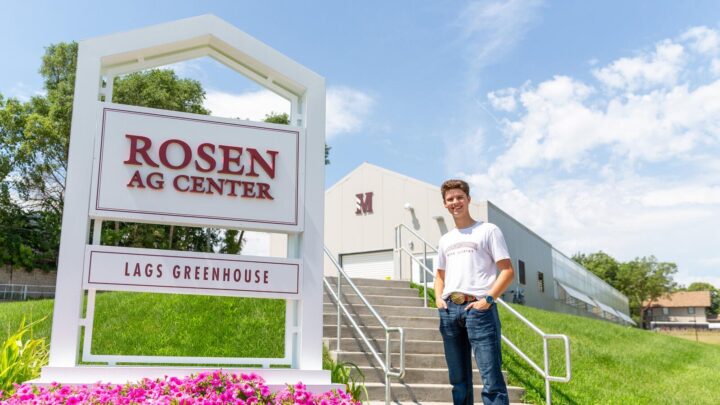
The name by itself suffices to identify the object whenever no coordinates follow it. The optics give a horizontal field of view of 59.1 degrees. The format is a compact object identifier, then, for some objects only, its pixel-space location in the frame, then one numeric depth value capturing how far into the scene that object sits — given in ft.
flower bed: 11.82
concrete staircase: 20.66
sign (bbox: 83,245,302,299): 14.02
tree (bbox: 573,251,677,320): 192.65
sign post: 14.02
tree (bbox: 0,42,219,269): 76.54
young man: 12.71
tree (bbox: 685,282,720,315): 265.54
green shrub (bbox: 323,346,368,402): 17.94
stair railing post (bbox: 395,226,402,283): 38.88
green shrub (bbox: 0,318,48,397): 16.10
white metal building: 60.80
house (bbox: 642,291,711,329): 243.60
